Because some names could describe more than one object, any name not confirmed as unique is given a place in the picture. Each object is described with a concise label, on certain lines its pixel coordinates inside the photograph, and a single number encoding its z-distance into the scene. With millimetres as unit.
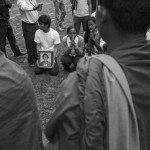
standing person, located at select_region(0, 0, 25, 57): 5712
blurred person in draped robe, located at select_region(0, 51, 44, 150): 1652
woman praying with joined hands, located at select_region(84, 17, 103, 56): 5547
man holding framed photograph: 5637
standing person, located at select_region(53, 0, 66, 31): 8445
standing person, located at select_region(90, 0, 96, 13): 7005
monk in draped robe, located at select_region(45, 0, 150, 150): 1157
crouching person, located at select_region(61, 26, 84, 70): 5715
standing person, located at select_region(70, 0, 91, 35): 6703
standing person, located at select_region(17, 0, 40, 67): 5539
